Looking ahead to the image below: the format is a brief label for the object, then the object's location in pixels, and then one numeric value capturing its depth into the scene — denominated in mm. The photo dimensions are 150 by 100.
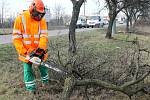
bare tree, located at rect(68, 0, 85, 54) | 12047
